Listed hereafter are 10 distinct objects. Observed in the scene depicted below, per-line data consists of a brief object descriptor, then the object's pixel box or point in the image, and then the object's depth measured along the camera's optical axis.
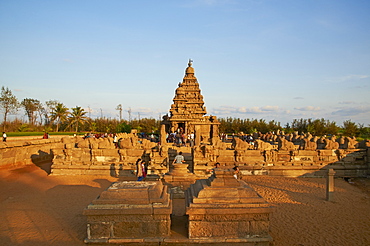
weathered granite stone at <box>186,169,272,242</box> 4.86
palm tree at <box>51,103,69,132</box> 46.66
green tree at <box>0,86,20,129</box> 38.97
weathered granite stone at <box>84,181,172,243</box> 4.79
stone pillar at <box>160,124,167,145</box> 19.58
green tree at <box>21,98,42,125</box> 55.58
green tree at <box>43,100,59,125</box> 59.91
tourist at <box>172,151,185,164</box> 10.60
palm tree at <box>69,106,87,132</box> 47.92
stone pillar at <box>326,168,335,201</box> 9.19
